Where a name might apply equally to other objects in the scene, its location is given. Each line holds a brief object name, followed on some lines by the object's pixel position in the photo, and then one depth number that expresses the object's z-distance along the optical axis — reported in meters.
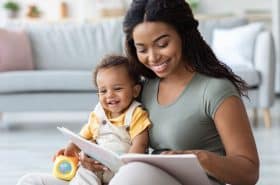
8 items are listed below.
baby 1.61
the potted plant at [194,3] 6.86
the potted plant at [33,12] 7.02
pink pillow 4.87
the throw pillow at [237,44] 4.80
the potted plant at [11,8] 6.95
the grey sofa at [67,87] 4.54
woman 1.39
